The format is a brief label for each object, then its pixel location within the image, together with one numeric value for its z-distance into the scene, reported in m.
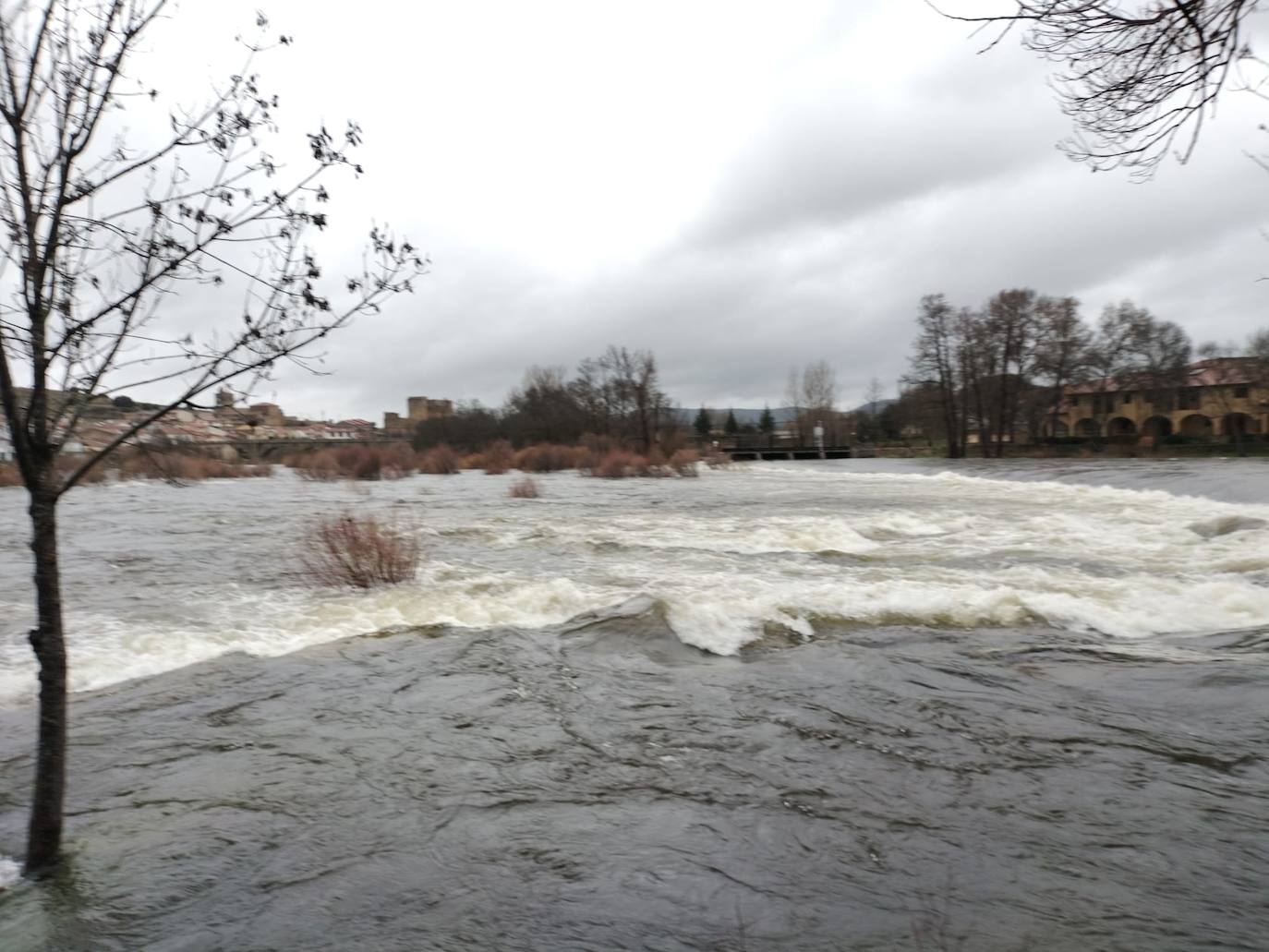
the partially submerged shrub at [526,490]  29.28
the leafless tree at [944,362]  68.38
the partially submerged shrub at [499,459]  54.25
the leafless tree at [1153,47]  4.22
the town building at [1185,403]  65.81
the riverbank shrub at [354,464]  45.09
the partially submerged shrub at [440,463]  53.69
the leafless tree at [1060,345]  63.34
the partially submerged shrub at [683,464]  46.19
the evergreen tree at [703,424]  121.26
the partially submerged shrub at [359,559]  11.46
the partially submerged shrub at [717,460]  61.91
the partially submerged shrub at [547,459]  55.28
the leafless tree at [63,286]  2.81
